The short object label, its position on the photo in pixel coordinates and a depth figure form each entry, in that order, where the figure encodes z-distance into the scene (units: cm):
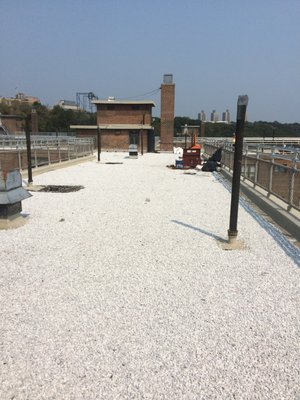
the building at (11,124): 6375
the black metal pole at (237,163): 533
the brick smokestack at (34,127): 5116
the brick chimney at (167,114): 4369
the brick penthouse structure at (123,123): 4359
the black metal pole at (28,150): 1050
